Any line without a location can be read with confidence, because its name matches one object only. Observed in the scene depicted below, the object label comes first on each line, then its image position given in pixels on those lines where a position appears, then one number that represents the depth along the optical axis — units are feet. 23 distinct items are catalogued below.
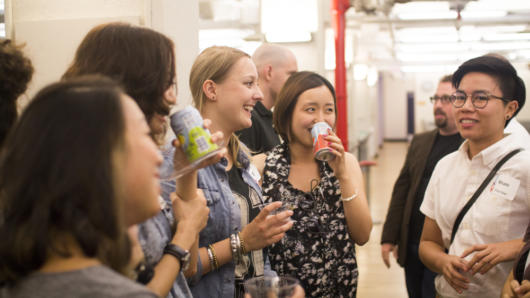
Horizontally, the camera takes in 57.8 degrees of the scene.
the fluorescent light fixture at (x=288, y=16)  17.75
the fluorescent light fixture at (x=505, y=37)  32.88
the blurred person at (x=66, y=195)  2.44
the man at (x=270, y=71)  10.64
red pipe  19.62
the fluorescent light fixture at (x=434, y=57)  46.81
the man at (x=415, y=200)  9.42
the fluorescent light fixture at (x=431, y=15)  26.37
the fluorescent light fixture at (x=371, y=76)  43.87
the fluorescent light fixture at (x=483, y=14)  27.32
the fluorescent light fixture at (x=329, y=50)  21.31
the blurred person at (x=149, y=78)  3.87
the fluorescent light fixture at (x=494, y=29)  30.57
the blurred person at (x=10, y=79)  3.65
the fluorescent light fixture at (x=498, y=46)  38.54
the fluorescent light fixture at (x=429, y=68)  55.93
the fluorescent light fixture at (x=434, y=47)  40.22
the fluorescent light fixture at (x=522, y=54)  44.94
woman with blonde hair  5.23
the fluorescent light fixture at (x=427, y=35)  32.78
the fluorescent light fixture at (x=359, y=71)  33.03
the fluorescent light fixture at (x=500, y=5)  25.54
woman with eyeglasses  6.13
